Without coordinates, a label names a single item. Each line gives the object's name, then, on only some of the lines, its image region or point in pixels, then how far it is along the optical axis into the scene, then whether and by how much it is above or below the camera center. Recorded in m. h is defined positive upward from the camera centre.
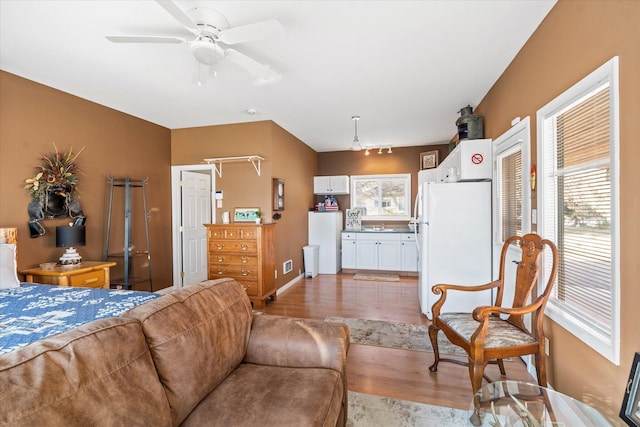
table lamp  2.88 -0.27
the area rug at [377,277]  5.36 -1.23
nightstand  2.66 -0.59
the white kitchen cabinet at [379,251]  5.70 -0.77
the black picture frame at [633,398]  1.23 -0.80
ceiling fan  1.73 +1.12
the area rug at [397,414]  1.77 -1.28
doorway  4.63 -0.12
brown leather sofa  0.83 -0.62
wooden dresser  3.85 -0.58
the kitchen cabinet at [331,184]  6.25 +0.63
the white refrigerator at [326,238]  5.85 -0.51
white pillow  2.25 -0.43
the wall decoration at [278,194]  4.35 +0.29
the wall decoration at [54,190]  2.82 +0.24
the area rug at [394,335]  2.76 -1.26
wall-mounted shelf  4.13 +0.78
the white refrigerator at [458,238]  3.21 -0.28
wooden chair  1.76 -0.79
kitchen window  6.25 +0.38
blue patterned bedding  1.45 -0.59
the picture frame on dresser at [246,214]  4.21 -0.01
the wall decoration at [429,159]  5.61 +1.06
